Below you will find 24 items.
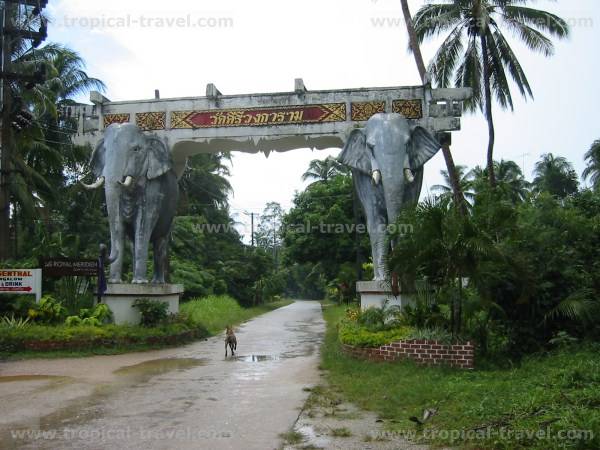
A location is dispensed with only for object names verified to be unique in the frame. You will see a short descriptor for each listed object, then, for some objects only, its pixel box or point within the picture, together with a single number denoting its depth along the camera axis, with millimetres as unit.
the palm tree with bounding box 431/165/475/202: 40341
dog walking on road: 11062
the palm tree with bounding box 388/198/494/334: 7809
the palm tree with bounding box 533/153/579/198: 41875
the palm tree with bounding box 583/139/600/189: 35219
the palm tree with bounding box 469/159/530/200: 40972
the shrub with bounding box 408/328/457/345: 7895
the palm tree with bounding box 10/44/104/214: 15789
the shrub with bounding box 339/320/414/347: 8664
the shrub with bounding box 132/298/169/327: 12242
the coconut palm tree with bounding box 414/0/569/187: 16547
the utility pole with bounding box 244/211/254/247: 44953
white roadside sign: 11555
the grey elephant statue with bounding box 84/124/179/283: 12422
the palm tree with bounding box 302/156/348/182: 34938
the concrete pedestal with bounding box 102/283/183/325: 12266
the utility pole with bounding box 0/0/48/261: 13703
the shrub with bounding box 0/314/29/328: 10844
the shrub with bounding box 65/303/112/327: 11562
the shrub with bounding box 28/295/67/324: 11500
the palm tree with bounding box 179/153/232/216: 32828
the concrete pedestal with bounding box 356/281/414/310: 10320
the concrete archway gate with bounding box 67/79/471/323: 11836
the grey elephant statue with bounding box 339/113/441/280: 10992
